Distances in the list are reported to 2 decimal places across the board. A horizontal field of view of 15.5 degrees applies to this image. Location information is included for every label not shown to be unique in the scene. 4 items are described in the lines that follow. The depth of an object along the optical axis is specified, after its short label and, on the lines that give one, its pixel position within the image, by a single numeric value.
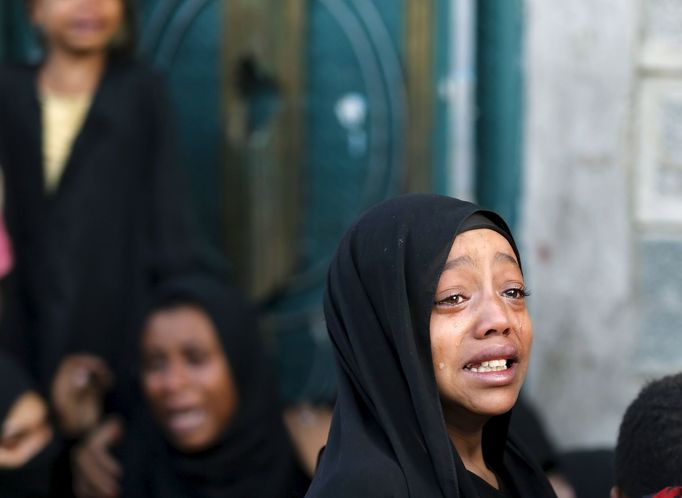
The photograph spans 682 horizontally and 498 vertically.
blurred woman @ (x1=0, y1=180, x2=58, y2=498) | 6.32
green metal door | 8.37
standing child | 7.56
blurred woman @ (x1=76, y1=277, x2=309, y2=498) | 7.10
